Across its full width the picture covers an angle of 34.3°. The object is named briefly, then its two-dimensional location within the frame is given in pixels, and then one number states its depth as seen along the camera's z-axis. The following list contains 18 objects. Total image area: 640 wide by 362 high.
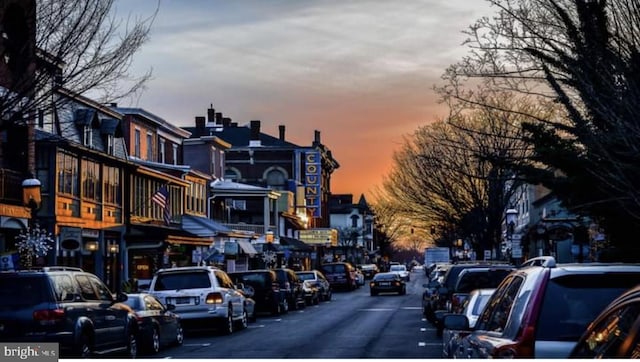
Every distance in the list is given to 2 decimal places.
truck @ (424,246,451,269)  89.28
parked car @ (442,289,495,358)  13.20
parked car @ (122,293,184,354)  20.56
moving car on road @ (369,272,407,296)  58.56
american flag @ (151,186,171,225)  44.62
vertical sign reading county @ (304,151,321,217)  92.56
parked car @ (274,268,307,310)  39.19
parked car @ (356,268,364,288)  74.50
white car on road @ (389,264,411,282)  86.12
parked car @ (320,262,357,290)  67.00
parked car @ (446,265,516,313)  21.95
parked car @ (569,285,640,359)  5.42
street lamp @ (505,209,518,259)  45.12
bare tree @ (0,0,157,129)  17.92
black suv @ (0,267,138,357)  16.16
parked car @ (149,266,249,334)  26.70
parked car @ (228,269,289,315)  36.38
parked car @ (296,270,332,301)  49.25
